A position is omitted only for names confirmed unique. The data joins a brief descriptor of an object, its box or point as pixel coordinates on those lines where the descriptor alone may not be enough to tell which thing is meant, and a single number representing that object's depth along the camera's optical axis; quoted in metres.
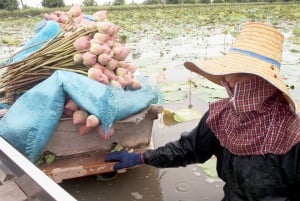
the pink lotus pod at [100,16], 2.33
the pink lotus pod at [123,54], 2.22
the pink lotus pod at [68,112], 2.00
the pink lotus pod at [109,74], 2.13
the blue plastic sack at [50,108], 1.89
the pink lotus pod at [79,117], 1.94
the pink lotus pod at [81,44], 2.10
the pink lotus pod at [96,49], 2.07
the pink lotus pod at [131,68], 2.31
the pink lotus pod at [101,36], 2.14
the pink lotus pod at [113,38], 2.23
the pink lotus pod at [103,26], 2.16
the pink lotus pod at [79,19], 2.40
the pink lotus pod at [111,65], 2.14
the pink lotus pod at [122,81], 2.15
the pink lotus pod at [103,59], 2.09
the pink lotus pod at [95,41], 2.11
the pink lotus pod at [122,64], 2.26
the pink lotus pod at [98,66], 2.10
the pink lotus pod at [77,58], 2.11
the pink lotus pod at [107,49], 2.11
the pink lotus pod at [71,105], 1.97
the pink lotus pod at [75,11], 2.45
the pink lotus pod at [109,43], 2.17
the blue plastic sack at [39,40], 2.31
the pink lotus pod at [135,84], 2.22
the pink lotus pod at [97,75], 2.05
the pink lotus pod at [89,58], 2.07
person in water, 1.29
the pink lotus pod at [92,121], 1.90
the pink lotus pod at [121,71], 2.20
